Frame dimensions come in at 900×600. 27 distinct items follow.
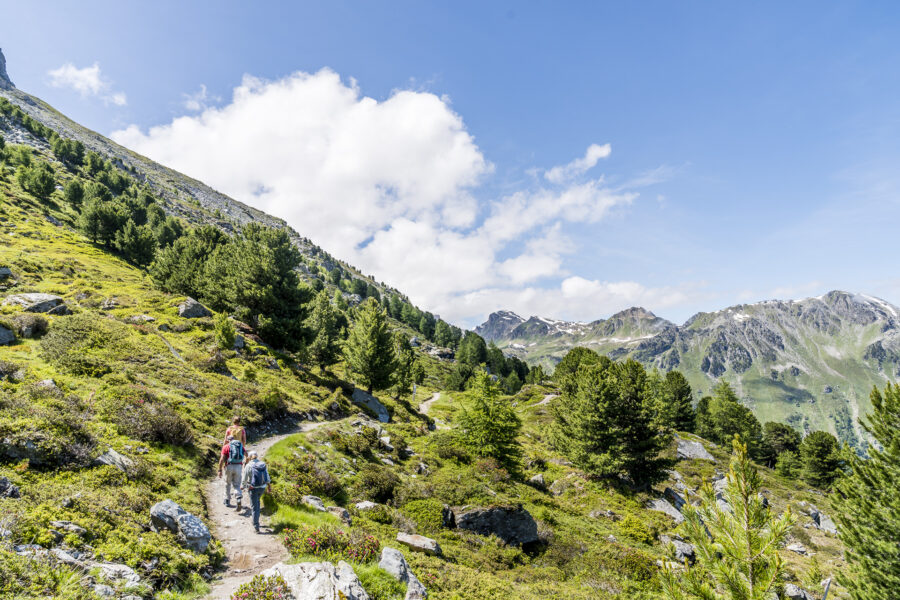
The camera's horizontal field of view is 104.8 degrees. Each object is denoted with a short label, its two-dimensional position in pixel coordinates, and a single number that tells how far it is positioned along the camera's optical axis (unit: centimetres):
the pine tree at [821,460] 5988
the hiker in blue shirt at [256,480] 1101
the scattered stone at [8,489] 790
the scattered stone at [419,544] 1255
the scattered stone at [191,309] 3600
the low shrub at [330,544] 962
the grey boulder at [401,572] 901
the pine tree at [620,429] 3253
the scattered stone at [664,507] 2998
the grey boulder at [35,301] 2377
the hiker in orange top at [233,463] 1217
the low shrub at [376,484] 1684
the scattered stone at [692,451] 5165
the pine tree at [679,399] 7162
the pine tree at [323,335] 4434
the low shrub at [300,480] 1346
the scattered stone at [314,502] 1327
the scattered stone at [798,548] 2965
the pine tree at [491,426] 2750
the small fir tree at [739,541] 553
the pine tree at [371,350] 4056
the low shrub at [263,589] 711
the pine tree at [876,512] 1305
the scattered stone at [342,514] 1295
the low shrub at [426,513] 1546
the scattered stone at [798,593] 1634
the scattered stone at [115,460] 1069
